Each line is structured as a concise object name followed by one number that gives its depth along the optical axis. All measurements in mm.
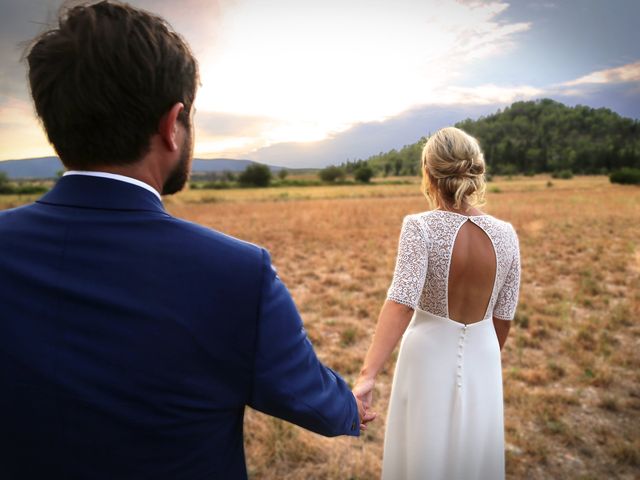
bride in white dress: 2141
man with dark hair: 834
